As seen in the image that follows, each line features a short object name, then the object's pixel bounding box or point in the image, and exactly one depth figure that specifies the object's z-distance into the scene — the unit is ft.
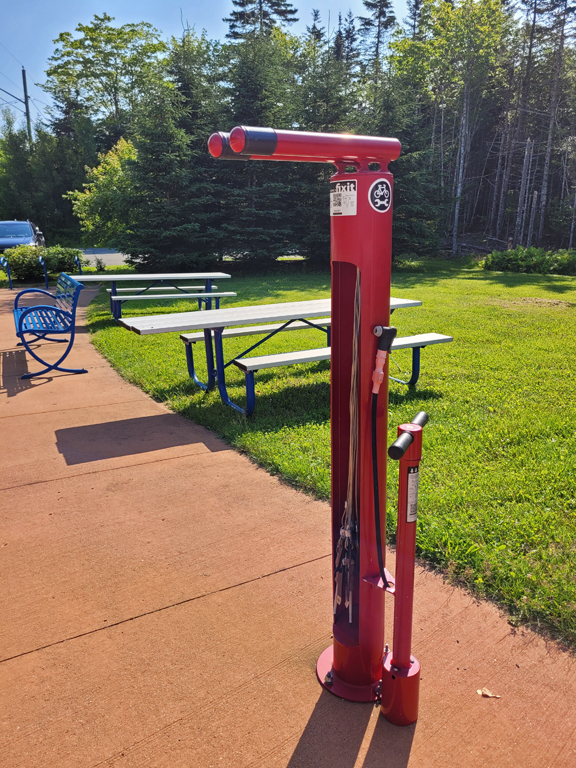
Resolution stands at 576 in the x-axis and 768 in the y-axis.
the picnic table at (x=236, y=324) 16.53
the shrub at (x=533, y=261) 56.54
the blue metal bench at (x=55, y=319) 21.31
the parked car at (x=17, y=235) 51.96
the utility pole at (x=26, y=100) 111.99
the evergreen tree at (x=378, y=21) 141.28
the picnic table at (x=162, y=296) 28.79
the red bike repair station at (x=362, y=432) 5.57
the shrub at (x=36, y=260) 45.93
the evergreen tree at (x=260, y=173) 55.83
